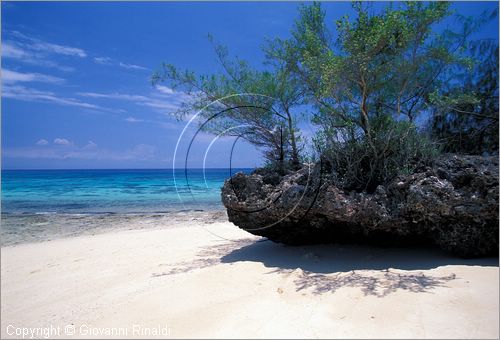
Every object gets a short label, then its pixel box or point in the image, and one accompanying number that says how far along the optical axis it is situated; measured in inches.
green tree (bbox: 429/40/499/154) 270.1
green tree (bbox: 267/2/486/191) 206.1
